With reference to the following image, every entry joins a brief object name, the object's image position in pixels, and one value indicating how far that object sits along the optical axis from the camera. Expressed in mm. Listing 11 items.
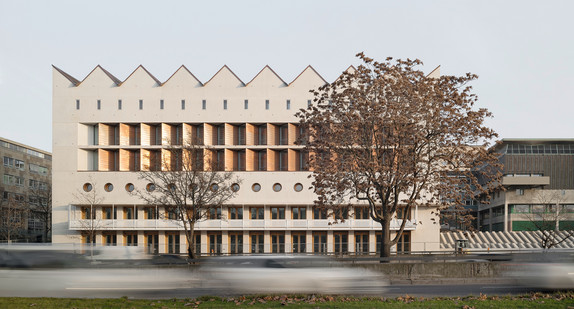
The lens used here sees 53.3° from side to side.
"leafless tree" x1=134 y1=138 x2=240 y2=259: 47344
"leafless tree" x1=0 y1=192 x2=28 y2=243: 81919
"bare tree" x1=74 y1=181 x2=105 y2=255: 62781
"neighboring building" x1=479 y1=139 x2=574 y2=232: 89375
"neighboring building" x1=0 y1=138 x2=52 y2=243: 91500
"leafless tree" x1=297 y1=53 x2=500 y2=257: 30062
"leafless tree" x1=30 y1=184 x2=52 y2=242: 93094
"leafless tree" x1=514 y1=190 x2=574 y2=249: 81438
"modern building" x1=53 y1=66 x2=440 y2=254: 63469
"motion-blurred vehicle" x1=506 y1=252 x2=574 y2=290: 19000
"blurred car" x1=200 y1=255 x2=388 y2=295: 17562
